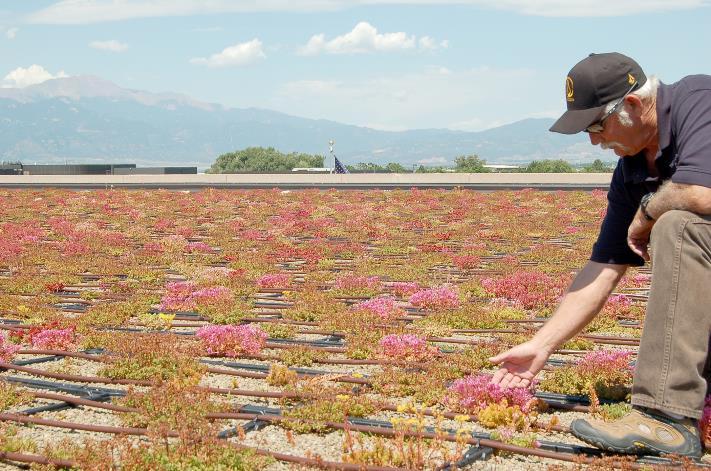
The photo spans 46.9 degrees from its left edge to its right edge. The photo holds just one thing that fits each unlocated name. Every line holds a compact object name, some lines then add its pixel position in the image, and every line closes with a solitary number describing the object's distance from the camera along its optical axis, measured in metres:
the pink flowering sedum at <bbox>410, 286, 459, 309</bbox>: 11.40
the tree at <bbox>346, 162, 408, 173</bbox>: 89.24
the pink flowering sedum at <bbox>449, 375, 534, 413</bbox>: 6.32
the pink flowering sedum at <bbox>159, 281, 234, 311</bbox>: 11.42
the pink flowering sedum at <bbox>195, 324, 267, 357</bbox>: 8.64
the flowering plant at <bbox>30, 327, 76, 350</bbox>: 8.95
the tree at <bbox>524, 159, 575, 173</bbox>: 145.88
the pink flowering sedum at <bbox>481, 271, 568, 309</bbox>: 11.58
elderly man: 5.12
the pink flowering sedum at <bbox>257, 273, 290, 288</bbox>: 13.30
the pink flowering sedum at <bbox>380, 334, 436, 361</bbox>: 8.28
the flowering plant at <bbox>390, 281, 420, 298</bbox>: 12.52
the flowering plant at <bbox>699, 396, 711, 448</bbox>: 5.52
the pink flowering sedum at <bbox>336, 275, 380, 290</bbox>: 12.92
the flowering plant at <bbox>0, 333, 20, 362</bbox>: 8.38
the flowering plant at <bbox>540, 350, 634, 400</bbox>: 6.92
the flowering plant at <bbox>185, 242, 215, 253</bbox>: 18.50
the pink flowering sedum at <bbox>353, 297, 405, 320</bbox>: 10.45
